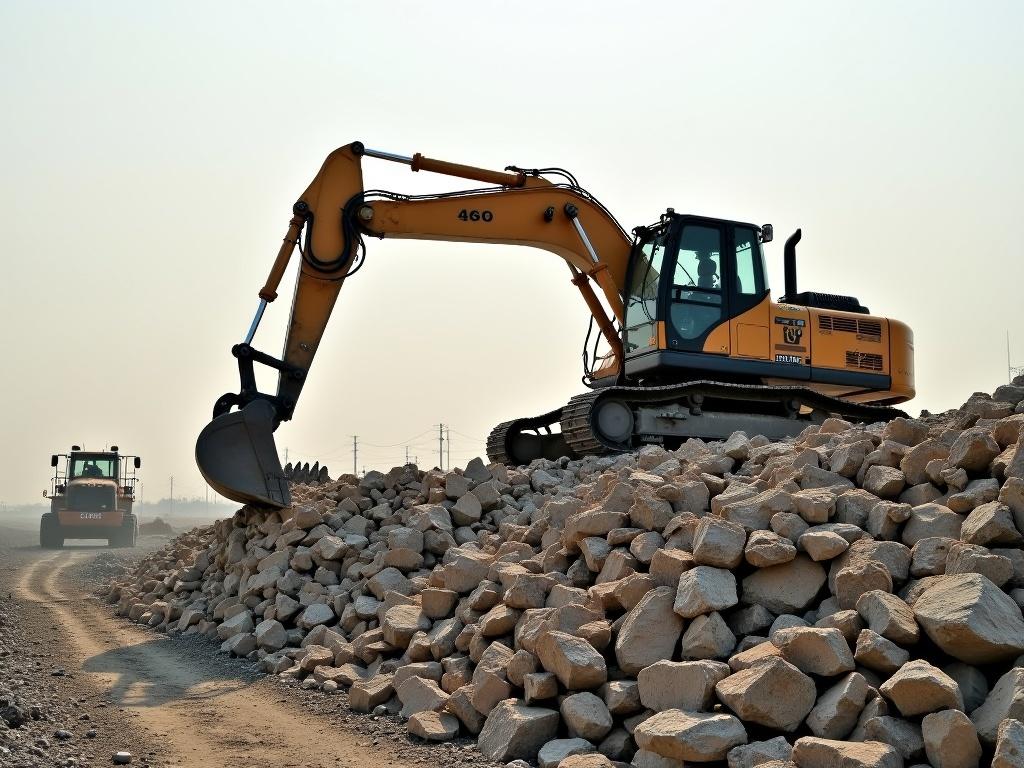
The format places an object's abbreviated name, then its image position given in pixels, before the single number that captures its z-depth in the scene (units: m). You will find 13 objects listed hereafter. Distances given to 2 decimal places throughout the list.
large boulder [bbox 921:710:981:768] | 3.77
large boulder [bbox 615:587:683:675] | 4.98
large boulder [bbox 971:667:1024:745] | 3.82
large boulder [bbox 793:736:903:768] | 3.78
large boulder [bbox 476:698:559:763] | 4.89
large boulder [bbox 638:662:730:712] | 4.49
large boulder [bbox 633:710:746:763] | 4.18
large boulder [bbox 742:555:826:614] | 5.05
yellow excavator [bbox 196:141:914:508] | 10.59
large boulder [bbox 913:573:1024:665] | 4.18
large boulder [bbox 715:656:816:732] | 4.22
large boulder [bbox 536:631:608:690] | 4.93
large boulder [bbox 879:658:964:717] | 3.95
